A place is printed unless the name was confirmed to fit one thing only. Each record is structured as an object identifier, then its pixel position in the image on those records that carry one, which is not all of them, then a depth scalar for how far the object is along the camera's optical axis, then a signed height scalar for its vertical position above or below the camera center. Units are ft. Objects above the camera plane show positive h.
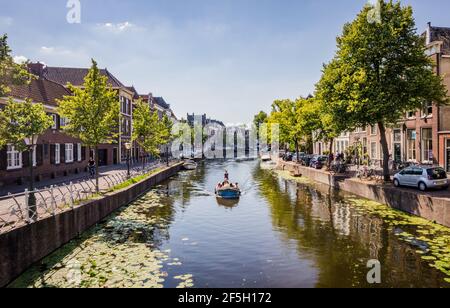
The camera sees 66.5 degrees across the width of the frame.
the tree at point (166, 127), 185.16 +13.30
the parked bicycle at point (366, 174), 97.04 -7.20
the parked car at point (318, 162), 144.66 -5.48
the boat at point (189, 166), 200.48 -9.18
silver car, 72.13 -6.33
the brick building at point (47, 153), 88.79 -0.24
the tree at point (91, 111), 78.59 +9.42
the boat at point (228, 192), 94.87 -11.78
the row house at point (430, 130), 104.47 +6.14
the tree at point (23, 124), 58.07 +4.84
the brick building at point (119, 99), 171.42 +27.34
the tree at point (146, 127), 148.97 +10.65
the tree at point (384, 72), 80.02 +18.54
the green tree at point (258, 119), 435.94 +39.08
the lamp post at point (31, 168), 49.48 -2.58
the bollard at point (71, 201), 55.22 -8.17
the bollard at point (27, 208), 41.83 -6.99
